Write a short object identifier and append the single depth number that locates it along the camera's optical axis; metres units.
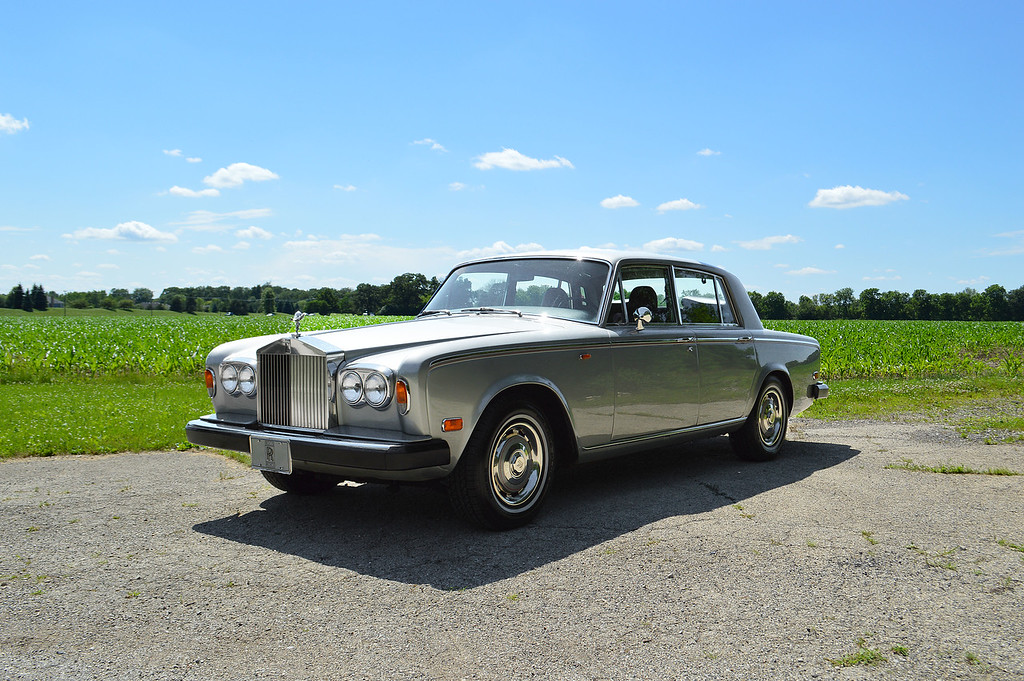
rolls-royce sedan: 4.66
